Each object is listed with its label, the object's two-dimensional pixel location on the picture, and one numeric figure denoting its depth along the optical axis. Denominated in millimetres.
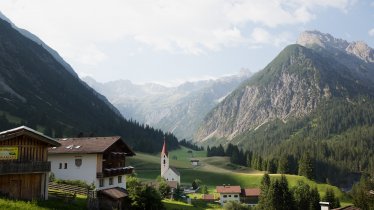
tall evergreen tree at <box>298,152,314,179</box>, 178750
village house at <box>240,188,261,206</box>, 141250
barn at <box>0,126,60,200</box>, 42750
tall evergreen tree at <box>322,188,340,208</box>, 121275
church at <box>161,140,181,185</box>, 154250
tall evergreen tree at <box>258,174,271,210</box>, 112000
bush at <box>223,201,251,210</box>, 99481
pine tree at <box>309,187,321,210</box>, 112869
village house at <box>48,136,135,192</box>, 59875
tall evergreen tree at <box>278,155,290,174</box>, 191625
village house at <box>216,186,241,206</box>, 134500
